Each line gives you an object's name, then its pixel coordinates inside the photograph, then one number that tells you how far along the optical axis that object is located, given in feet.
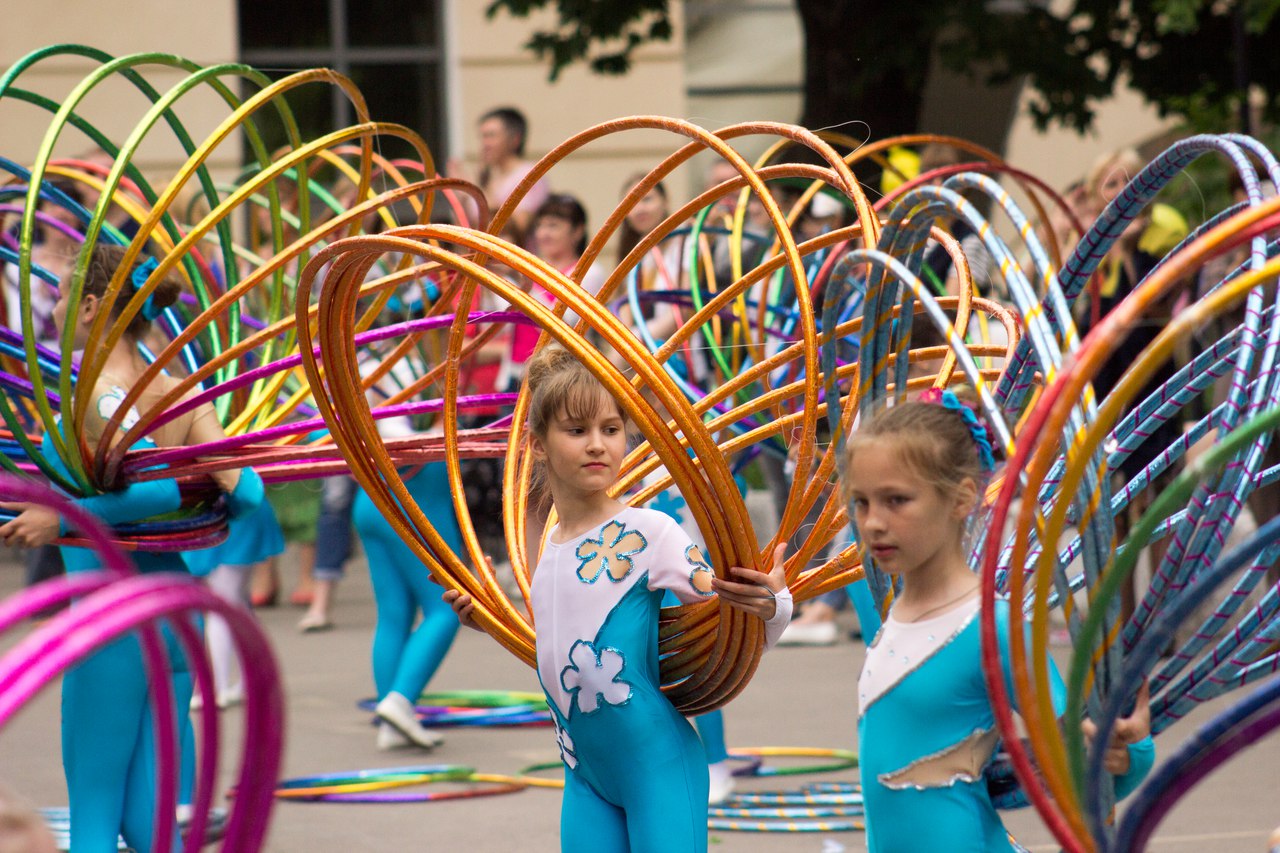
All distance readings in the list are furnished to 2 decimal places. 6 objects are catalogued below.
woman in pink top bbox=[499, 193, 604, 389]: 48.21
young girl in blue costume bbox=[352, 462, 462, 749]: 41.91
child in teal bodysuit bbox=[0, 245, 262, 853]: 28.17
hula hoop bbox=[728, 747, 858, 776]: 39.19
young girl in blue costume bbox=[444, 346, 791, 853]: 22.49
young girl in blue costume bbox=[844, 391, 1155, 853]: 18.70
